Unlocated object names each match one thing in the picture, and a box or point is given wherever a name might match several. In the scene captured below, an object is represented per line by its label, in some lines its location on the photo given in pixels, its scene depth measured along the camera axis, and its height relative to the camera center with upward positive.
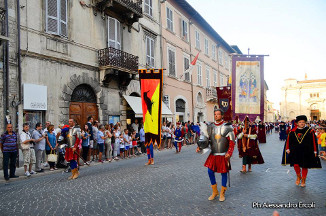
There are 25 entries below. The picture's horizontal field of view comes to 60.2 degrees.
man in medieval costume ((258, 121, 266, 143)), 22.19 -2.08
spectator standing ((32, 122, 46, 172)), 9.97 -1.13
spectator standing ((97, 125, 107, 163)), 12.46 -1.25
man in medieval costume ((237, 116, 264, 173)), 8.52 -1.18
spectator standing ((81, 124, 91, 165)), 11.68 -1.27
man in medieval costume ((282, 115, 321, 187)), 6.55 -0.91
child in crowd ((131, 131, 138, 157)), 15.00 -1.46
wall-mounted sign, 11.62 +0.70
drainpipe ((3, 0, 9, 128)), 10.92 +1.55
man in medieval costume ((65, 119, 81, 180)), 8.26 -0.98
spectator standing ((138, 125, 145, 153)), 15.70 -1.50
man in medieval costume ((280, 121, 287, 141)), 25.17 -1.82
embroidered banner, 10.53 +1.12
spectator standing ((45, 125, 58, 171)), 10.44 -1.11
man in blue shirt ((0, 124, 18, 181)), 8.58 -1.06
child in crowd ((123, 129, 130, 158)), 14.03 -1.43
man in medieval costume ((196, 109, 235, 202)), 5.45 -0.67
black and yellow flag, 10.55 +0.39
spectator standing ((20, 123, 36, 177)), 9.34 -1.20
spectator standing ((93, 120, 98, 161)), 12.59 -1.04
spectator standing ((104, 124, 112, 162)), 12.67 -1.43
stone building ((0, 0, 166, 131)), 11.61 +2.75
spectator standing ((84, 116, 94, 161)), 12.28 -0.80
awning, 17.33 +0.53
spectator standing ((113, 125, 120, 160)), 13.38 -1.42
